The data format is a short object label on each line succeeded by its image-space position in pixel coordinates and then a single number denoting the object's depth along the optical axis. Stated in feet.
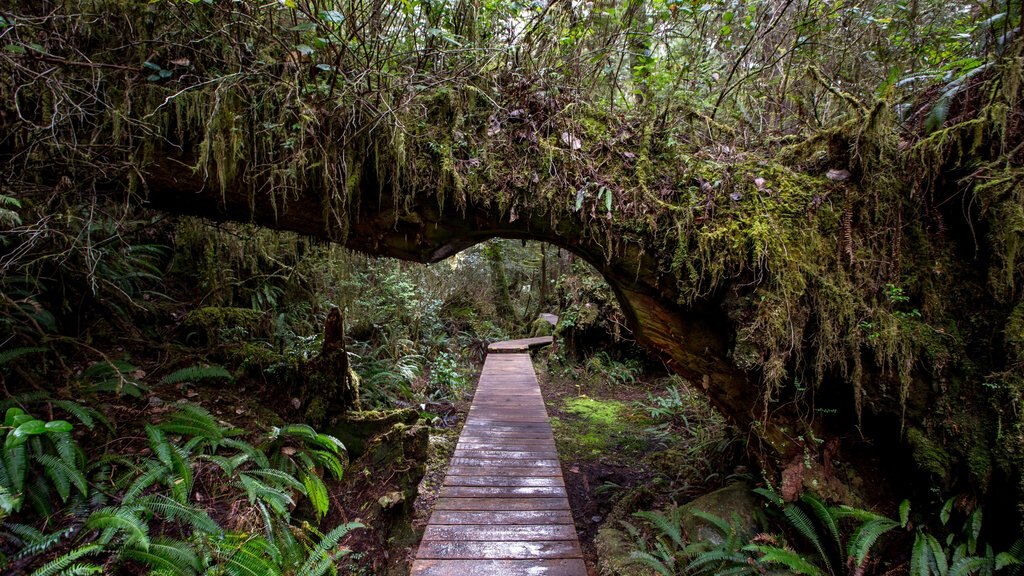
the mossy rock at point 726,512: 11.03
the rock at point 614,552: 11.23
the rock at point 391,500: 12.85
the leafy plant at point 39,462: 7.81
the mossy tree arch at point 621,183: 9.21
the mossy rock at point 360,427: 13.97
